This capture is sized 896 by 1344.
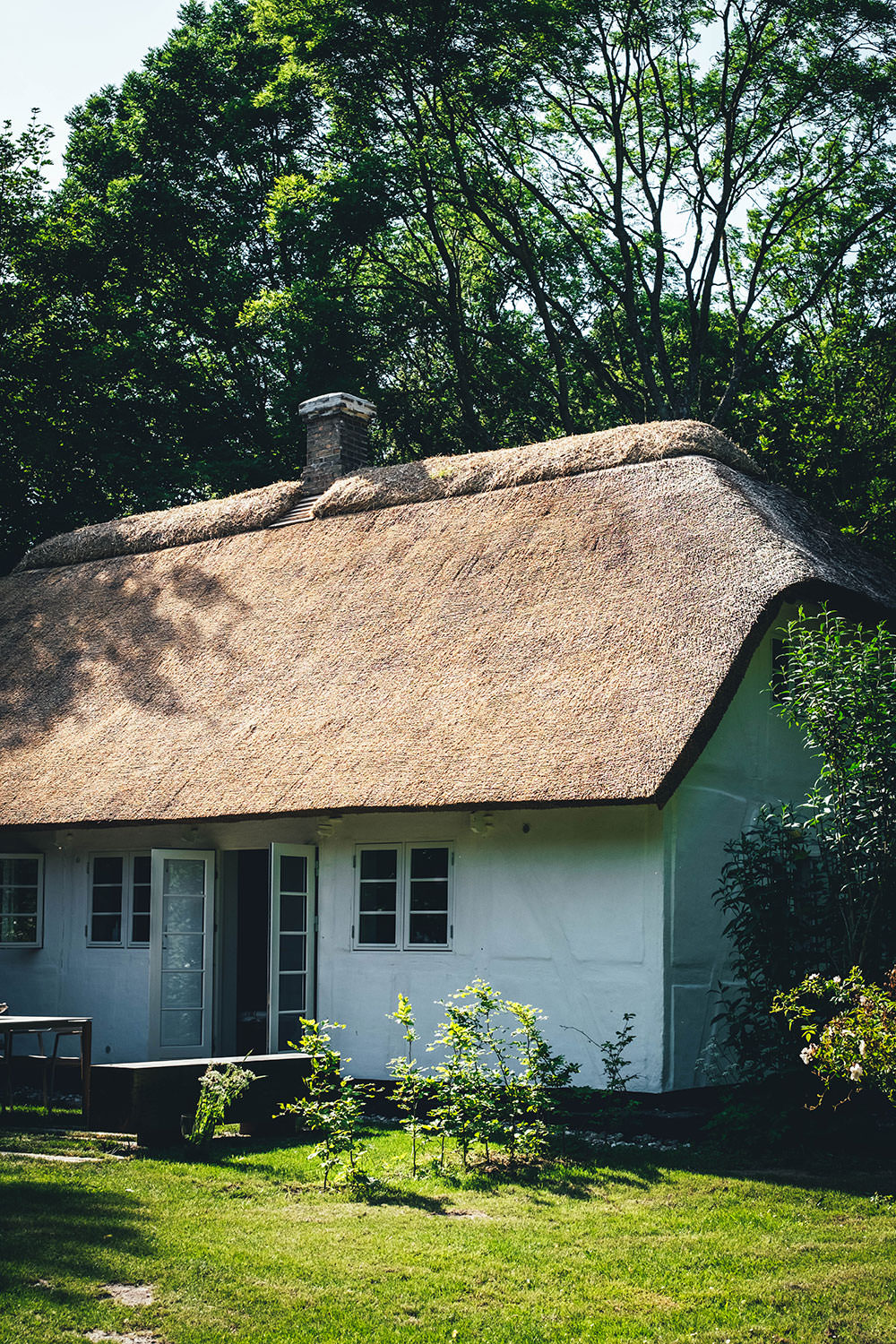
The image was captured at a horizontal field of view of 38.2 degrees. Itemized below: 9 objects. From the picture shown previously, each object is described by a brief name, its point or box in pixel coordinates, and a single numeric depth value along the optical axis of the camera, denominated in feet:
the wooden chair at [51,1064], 32.83
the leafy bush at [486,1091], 26.03
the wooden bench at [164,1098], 27.73
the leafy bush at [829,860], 26.66
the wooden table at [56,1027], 30.29
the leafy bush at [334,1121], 23.89
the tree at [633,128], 62.34
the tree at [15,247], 74.38
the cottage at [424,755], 31.09
